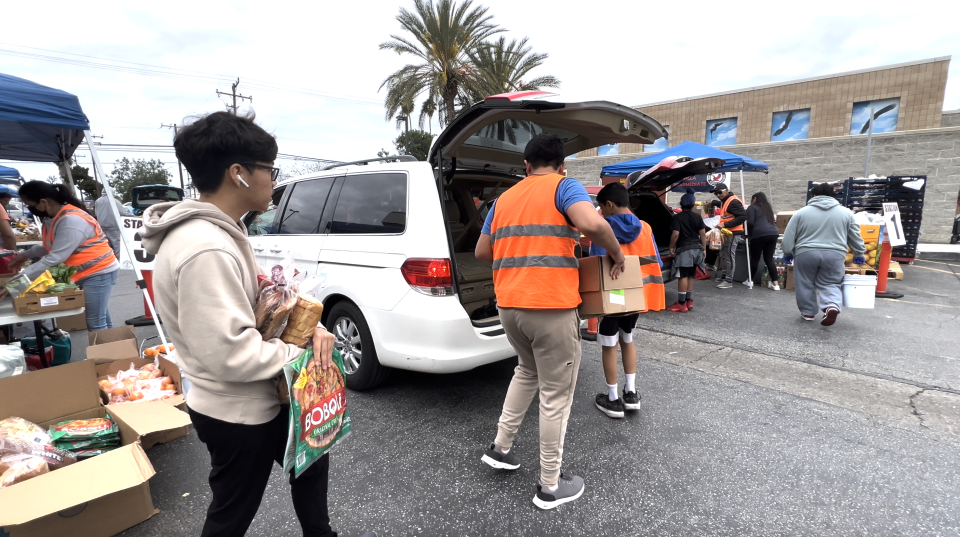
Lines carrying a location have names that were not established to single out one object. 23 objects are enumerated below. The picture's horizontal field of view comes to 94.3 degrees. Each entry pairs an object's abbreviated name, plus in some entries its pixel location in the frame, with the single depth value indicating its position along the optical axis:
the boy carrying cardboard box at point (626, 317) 3.10
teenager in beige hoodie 1.25
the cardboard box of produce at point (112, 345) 3.66
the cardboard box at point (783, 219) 11.18
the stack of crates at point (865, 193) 10.04
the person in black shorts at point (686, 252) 6.48
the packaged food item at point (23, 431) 2.28
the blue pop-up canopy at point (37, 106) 2.79
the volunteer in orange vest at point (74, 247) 3.78
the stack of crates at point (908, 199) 9.85
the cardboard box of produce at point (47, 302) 3.25
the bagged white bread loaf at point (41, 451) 2.17
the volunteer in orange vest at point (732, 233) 8.35
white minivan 2.98
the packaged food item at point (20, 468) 2.04
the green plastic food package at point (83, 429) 2.47
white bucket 5.37
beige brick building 16.14
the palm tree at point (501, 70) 14.98
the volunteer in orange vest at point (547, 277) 2.23
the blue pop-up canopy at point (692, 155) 8.04
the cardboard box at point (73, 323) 5.63
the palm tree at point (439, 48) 14.34
